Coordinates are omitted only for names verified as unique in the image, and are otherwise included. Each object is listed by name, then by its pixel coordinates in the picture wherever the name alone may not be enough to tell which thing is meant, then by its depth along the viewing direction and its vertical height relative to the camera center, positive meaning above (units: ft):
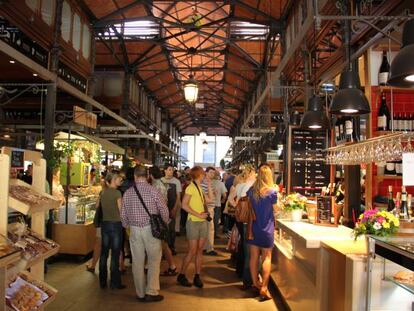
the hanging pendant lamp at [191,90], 31.91 +5.64
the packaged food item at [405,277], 9.96 -2.29
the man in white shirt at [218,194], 35.01 -1.90
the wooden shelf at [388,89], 19.31 +3.71
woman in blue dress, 18.72 -1.94
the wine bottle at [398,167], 19.85 +0.34
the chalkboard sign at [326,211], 17.38 -1.48
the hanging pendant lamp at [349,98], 14.02 +2.36
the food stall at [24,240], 10.15 -1.88
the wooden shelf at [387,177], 19.46 -0.11
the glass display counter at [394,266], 9.16 -2.18
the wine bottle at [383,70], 18.93 +4.45
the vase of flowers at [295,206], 19.00 -1.46
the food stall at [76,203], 25.95 -2.24
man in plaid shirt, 18.08 -2.37
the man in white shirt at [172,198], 26.58 -1.74
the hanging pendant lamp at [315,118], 18.45 +2.24
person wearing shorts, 20.39 -2.39
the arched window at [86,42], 36.78 +10.31
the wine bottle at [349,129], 19.29 +1.89
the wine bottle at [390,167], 19.90 +0.33
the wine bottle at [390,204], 15.53 -1.03
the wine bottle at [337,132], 22.38 +2.09
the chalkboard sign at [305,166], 30.53 +0.41
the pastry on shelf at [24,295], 10.53 -3.20
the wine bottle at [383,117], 19.67 +2.52
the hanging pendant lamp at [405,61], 8.49 +2.18
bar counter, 11.12 -2.88
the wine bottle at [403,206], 13.44 -0.94
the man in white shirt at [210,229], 26.40 -3.88
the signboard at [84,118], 30.36 +3.44
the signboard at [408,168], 10.59 +0.16
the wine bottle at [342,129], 21.46 +2.10
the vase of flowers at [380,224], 10.79 -1.19
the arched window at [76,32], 34.38 +10.33
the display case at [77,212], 27.22 -2.82
